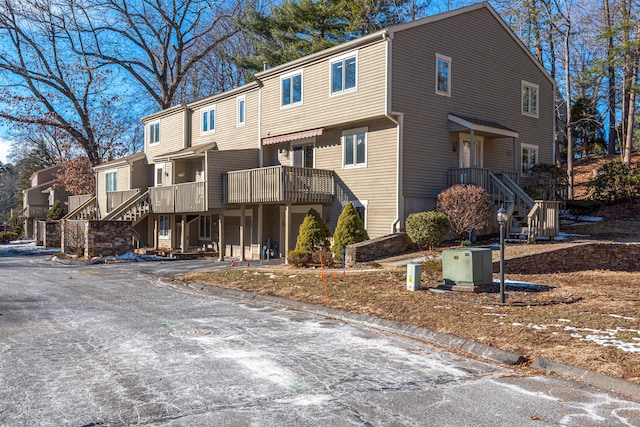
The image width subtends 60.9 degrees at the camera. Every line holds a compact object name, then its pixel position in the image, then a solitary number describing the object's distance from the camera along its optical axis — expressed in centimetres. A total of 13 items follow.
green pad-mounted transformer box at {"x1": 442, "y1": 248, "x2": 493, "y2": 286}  1148
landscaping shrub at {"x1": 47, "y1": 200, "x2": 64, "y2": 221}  4841
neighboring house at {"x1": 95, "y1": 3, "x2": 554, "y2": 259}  1975
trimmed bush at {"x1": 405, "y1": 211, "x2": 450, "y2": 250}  1758
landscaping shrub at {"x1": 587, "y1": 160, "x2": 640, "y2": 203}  2520
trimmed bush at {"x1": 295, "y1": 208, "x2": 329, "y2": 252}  2016
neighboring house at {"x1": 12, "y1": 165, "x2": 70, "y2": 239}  5431
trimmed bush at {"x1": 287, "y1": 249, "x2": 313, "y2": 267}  1770
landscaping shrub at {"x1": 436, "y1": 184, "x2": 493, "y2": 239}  1800
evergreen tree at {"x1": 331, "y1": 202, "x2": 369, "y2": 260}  1902
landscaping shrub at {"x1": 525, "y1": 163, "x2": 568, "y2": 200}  2219
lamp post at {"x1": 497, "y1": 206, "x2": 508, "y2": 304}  999
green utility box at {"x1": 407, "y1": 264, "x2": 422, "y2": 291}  1188
